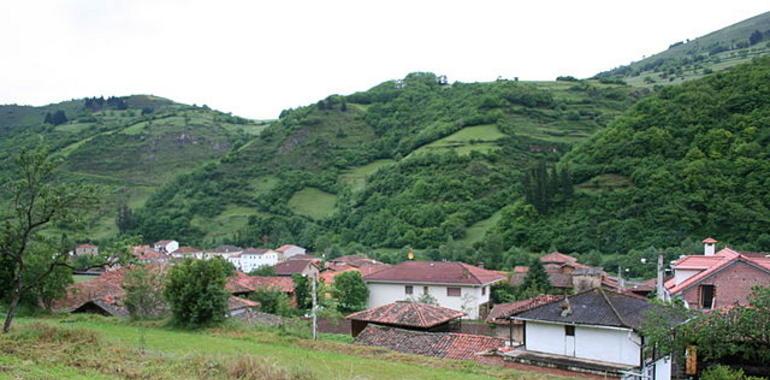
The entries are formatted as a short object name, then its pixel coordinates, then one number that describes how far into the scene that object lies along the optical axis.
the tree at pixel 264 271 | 53.47
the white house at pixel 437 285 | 39.47
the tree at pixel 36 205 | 15.42
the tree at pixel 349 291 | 39.34
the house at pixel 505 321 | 27.81
